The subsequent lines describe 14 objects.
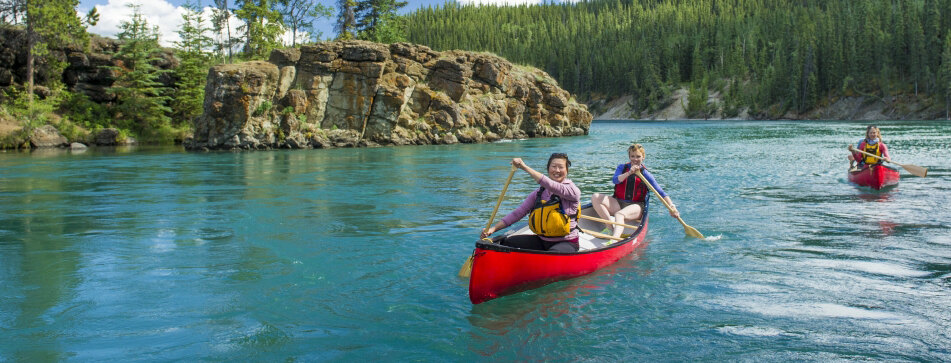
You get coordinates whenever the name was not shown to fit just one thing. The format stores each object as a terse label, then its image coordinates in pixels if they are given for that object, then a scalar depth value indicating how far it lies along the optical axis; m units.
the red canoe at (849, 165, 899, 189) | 16.14
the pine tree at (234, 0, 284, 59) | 47.88
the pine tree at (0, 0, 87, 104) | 41.97
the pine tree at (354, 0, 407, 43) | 60.17
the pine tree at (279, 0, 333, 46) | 51.56
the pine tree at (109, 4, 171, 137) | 45.25
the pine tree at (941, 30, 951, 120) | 70.22
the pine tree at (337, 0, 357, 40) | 57.65
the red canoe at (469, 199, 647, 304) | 6.96
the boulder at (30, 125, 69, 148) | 38.16
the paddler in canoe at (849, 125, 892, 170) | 16.63
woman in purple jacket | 7.39
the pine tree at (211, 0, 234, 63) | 51.84
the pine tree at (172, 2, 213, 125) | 47.56
